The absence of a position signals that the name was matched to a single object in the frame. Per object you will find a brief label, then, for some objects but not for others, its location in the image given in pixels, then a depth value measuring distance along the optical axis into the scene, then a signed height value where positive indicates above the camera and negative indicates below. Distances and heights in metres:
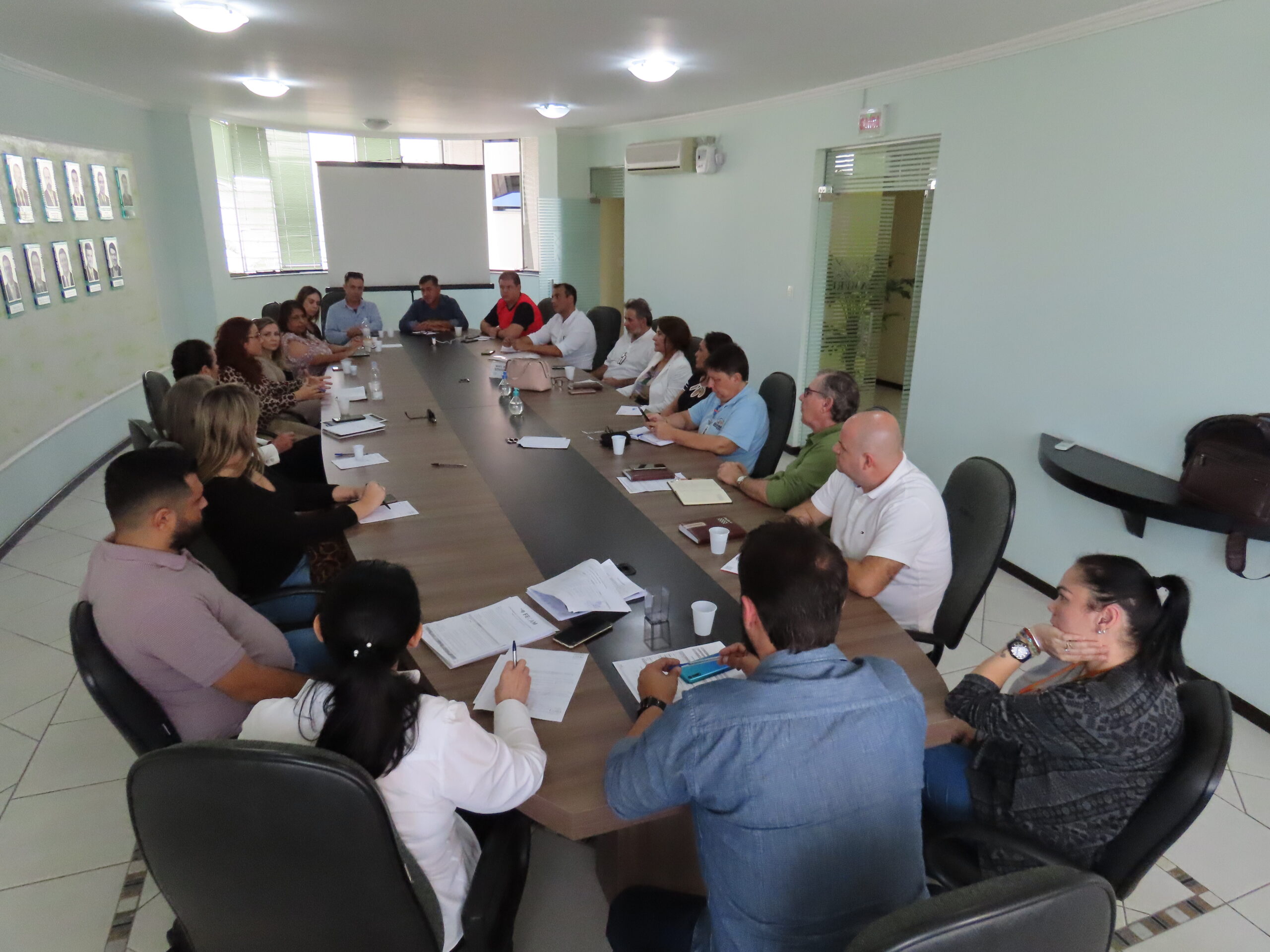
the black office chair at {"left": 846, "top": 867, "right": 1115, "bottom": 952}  0.86 -0.73
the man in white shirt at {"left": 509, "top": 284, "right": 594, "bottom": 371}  6.30 -0.75
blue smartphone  1.80 -0.96
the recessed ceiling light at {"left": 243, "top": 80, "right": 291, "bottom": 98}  5.46 +1.03
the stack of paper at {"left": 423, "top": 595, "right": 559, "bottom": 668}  1.92 -0.97
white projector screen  9.03 +0.21
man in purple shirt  1.67 -0.79
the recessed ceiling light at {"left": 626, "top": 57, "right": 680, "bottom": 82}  4.44 +0.96
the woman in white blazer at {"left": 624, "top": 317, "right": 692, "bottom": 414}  4.77 -0.72
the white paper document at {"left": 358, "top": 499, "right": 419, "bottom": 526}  2.76 -0.95
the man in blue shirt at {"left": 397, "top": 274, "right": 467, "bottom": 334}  7.17 -0.66
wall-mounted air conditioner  6.85 +0.77
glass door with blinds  4.77 -0.03
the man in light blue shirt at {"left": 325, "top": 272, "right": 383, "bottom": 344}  6.80 -0.67
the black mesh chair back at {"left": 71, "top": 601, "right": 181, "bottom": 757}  1.56 -0.90
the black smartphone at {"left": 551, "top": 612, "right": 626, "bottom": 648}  1.98 -0.97
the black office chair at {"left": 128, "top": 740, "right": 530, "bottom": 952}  1.12 -0.91
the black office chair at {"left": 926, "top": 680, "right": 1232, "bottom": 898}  1.36 -0.96
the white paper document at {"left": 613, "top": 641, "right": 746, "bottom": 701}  1.81 -0.98
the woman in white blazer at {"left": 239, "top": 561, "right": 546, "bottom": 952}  1.29 -0.82
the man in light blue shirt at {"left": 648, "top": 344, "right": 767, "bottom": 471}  3.63 -0.80
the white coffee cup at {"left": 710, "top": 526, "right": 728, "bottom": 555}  2.50 -0.91
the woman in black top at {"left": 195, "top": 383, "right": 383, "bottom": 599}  2.45 -0.84
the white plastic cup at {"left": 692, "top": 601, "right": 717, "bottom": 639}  2.00 -0.92
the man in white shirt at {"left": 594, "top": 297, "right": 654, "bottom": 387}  5.79 -0.75
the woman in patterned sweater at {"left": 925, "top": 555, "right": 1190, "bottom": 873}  1.50 -0.91
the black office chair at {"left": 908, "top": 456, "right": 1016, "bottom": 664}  2.33 -0.87
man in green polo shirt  2.97 -0.76
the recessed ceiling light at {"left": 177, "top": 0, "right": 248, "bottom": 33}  3.32 +0.92
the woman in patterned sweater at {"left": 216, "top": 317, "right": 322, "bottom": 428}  4.32 -0.68
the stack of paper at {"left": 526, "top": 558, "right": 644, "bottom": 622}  2.12 -0.95
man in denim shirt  1.18 -0.79
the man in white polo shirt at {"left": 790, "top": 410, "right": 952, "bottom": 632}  2.24 -0.80
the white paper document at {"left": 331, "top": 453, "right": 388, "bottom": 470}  3.36 -0.94
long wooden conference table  1.67 -0.96
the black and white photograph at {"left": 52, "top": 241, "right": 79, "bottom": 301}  4.96 -0.22
